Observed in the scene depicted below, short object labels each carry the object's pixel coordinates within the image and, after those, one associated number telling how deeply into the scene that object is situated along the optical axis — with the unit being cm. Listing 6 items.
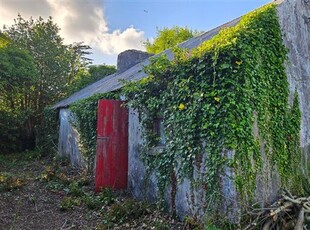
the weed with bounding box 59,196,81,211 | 619
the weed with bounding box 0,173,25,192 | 742
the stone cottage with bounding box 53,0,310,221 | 476
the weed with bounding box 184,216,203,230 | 466
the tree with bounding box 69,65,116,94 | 1989
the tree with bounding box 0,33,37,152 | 1301
